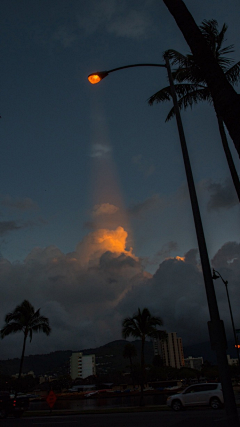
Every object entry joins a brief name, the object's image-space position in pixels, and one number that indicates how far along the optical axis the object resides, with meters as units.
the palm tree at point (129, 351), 101.62
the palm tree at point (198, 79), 16.84
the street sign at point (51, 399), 25.03
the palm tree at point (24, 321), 35.88
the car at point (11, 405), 24.56
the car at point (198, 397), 21.91
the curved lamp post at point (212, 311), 6.86
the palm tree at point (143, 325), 33.56
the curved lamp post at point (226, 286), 30.04
